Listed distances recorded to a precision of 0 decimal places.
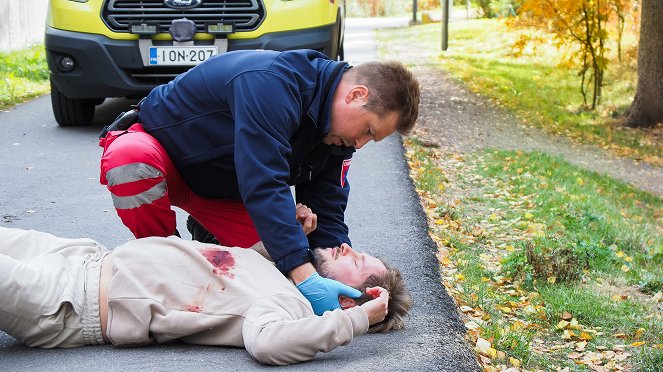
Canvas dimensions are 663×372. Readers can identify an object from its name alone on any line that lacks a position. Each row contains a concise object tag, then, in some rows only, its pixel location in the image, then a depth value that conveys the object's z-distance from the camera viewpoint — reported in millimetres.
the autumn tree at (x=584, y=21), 14805
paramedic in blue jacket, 3514
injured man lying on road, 3287
